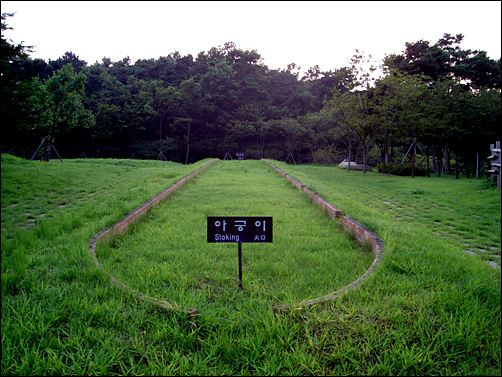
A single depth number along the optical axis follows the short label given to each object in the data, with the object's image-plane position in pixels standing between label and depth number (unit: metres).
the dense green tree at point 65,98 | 14.28
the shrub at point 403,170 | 15.78
